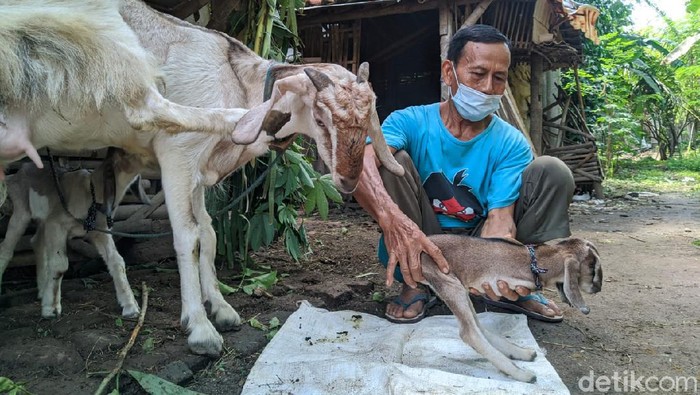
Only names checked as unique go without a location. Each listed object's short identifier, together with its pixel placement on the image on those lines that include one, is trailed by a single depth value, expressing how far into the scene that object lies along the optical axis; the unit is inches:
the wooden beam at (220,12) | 149.3
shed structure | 292.5
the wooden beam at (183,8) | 147.8
